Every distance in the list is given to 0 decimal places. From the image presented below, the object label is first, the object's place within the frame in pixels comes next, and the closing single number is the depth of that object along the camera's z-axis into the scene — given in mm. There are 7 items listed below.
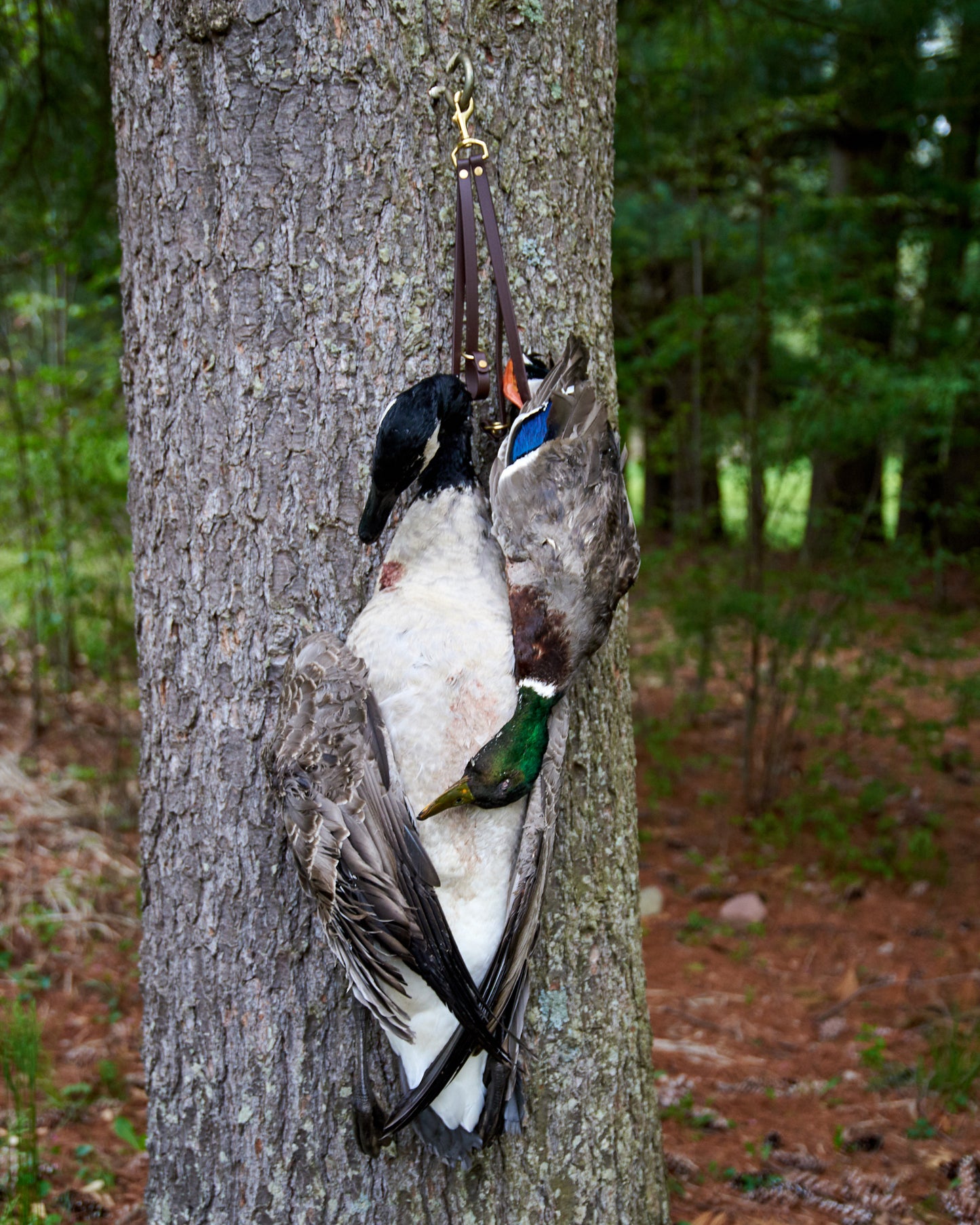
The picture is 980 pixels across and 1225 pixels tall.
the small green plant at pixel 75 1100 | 3516
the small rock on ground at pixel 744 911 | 5449
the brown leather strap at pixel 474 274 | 1948
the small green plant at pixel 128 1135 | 3307
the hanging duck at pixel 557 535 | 1812
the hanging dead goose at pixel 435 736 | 1782
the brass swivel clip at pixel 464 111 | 1947
